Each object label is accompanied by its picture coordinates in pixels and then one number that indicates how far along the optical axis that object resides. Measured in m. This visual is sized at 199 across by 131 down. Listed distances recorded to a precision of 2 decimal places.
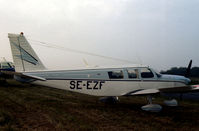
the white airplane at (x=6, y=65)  22.82
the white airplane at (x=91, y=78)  8.34
